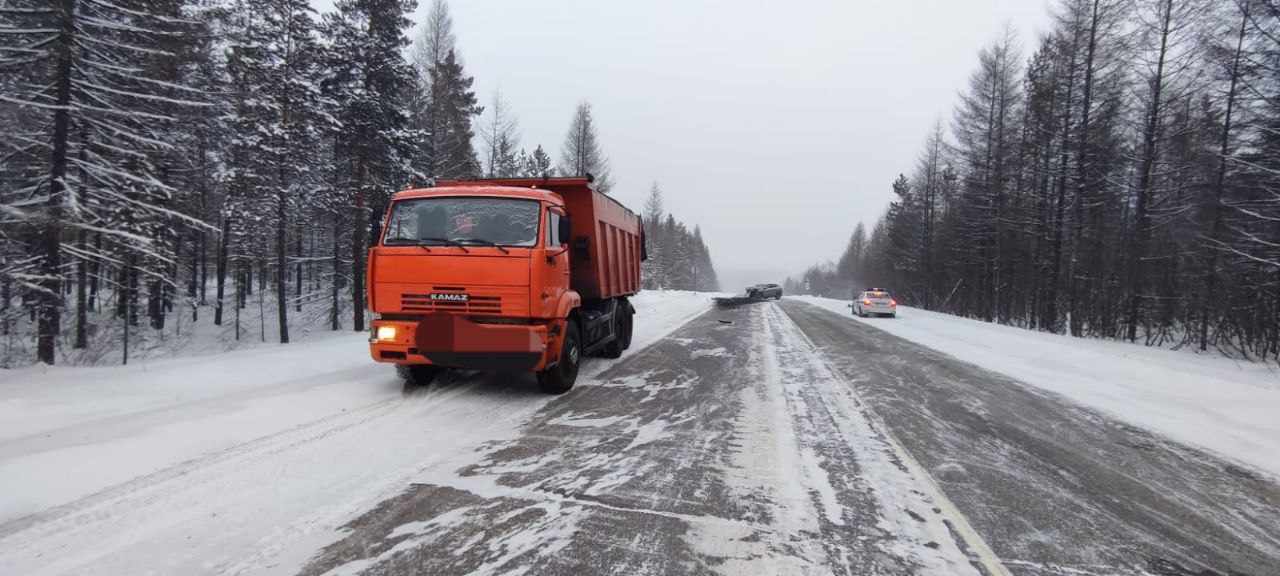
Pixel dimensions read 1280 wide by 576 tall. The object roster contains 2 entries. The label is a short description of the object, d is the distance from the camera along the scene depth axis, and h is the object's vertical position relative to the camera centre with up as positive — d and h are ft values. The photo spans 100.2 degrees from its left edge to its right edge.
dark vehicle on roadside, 140.36 -2.21
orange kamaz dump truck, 18.94 -0.41
